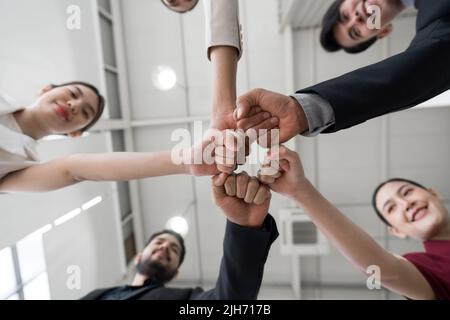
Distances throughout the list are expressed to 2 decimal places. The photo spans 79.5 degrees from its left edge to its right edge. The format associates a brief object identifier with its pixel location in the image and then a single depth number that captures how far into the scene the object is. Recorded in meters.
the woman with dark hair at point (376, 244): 0.42
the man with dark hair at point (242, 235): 0.40
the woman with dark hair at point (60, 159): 0.45
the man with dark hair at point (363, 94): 0.34
